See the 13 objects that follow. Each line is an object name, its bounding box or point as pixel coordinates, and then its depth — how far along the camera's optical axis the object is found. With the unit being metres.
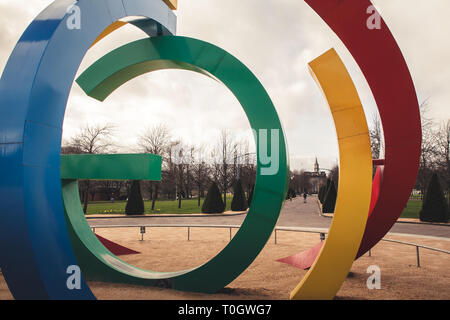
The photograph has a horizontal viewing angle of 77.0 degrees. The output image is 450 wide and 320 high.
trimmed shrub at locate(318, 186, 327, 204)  43.98
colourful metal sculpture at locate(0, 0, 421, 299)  3.63
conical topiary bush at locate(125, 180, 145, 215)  27.44
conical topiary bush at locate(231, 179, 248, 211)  31.87
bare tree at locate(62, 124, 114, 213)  31.29
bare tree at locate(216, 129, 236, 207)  39.29
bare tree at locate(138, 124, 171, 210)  39.69
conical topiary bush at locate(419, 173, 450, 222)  20.73
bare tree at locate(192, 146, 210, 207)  39.61
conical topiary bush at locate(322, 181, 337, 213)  27.95
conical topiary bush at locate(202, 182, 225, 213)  28.80
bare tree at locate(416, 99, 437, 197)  27.91
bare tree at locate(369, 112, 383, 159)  28.67
